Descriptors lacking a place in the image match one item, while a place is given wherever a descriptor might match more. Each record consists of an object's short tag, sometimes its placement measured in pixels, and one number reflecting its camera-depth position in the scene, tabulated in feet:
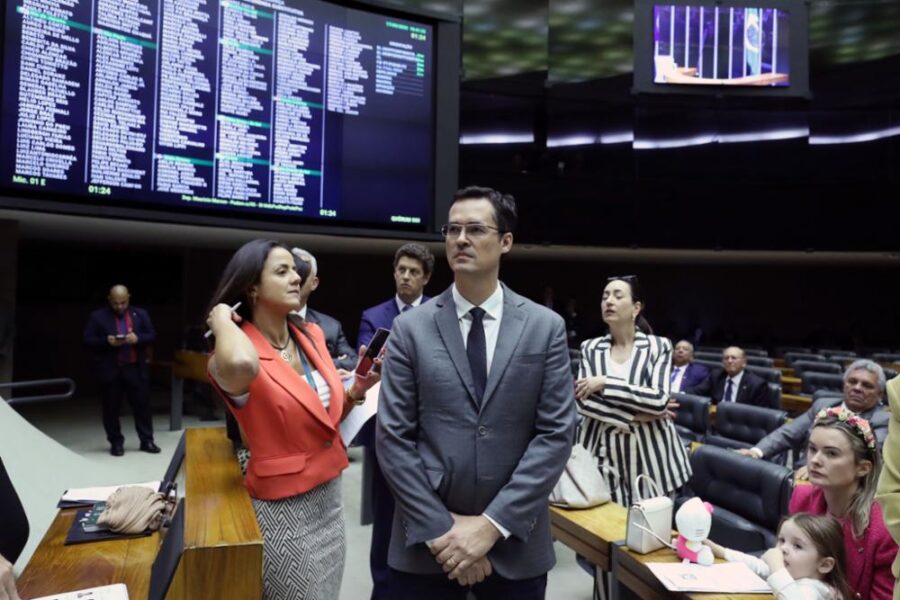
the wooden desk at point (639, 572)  5.99
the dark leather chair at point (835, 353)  32.07
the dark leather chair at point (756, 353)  31.21
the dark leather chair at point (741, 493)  8.40
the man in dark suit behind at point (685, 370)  20.43
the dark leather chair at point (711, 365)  22.31
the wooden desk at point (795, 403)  20.17
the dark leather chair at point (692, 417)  15.10
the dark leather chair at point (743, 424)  13.29
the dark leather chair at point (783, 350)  37.22
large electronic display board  15.64
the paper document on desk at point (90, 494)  8.05
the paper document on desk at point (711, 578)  5.64
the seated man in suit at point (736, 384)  17.74
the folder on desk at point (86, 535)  6.73
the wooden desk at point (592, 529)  6.95
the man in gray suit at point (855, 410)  11.45
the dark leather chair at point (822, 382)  20.94
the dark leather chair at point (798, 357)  28.96
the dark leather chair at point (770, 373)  19.83
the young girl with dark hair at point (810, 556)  5.69
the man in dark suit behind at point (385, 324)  8.28
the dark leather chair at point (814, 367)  24.06
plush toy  6.10
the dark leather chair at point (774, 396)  17.57
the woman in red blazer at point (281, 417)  5.32
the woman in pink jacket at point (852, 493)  5.77
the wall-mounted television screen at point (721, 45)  34.45
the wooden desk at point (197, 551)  4.08
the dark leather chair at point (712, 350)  32.89
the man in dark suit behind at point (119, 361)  19.48
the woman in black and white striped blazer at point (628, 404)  8.42
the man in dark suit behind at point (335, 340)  10.66
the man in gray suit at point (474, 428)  4.90
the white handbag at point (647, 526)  6.44
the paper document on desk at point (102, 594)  5.23
